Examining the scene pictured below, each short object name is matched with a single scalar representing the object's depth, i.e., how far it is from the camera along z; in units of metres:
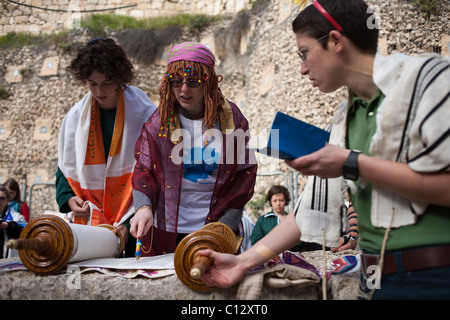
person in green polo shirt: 1.21
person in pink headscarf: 2.32
